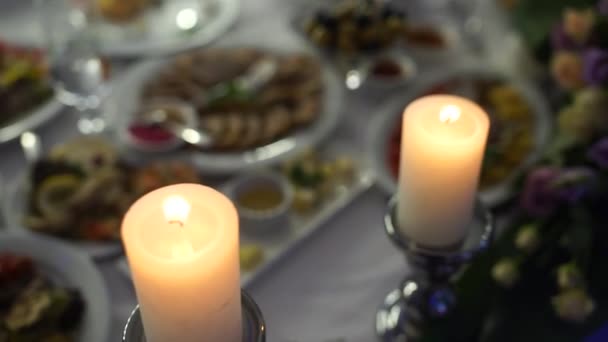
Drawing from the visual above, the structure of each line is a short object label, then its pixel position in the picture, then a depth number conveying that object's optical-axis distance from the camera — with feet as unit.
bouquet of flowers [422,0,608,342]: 2.70
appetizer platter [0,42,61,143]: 3.72
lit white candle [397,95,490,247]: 2.01
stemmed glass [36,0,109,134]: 3.81
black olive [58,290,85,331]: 2.68
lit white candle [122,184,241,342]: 1.52
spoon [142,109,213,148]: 3.62
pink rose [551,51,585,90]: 3.07
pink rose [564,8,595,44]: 3.01
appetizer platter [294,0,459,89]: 4.06
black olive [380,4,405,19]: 4.14
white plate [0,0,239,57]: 4.33
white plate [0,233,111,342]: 2.70
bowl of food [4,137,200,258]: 3.13
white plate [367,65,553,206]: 3.33
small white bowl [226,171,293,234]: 3.15
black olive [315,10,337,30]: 4.12
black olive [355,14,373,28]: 4.07
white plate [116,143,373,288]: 3.03
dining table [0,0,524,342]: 2.86
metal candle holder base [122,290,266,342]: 1.77
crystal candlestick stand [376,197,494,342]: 2.23
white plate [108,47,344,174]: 3.51
